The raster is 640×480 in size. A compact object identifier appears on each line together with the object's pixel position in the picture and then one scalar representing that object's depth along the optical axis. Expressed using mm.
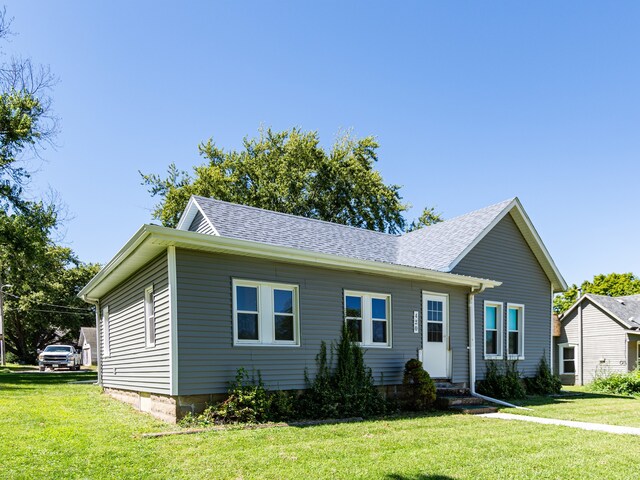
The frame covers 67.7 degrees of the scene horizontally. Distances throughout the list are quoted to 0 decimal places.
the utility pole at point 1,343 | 33872
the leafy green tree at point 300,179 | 28969
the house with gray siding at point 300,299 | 8648
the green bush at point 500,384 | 13102
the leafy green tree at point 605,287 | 47031
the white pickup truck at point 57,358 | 31328
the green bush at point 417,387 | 10703
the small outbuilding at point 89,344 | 45500
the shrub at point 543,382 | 14508
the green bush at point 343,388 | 9453
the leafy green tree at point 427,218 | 33781
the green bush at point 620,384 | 16422
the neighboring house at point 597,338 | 23562
